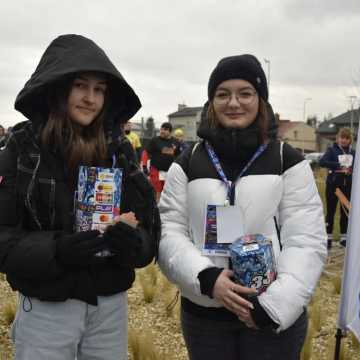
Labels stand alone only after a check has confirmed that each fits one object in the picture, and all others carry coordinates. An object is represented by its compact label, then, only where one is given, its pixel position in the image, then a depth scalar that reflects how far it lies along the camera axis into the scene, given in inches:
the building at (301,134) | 2991.6
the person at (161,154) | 397.1
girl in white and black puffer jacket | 78.5
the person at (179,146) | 409.6
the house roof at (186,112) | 3189.0
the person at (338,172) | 298.4
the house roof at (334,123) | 2496.9
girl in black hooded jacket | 73.2
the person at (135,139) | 418.3
